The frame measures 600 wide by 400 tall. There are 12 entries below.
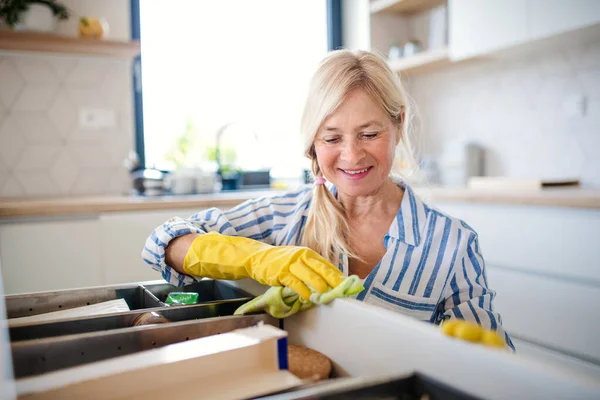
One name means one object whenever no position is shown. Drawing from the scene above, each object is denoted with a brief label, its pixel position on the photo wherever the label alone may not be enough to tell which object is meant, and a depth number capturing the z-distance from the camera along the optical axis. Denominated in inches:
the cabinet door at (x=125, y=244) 88.9
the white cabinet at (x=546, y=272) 72.2
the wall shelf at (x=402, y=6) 121.9
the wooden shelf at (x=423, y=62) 110.8
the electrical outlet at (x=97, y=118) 110.0
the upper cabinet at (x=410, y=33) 115.6
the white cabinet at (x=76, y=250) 83.4
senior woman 41.7
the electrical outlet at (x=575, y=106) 94.4
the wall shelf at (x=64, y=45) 96.6
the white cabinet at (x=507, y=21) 81.4
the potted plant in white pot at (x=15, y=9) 95.4
